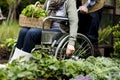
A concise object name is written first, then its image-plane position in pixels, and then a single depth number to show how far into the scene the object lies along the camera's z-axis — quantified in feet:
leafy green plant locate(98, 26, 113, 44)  25.41
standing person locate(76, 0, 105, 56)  21.42
